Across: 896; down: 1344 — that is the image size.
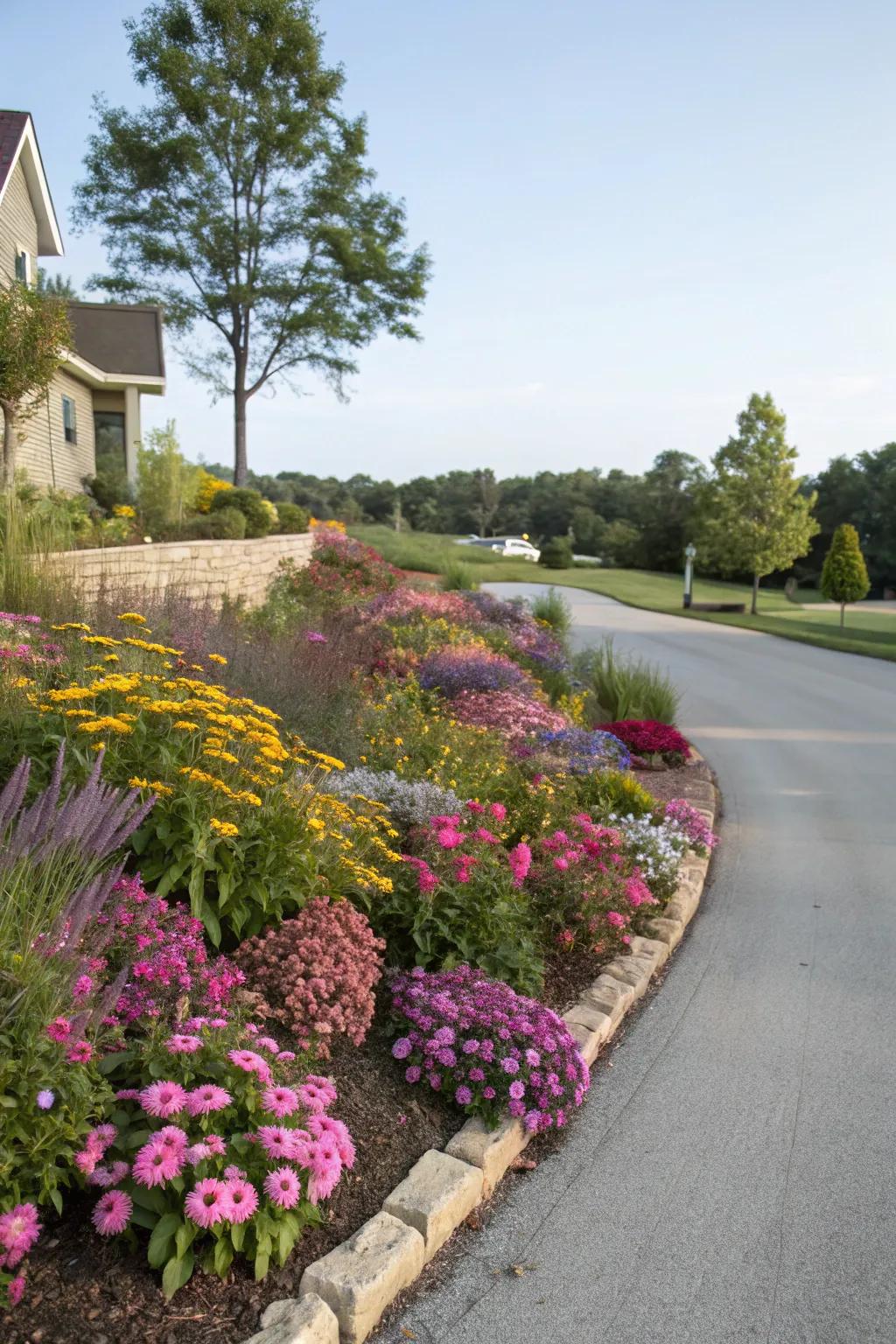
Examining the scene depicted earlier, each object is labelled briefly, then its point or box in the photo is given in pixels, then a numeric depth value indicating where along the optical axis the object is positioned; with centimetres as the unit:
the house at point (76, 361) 1647
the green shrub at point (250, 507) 1482
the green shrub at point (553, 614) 1345
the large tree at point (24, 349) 934
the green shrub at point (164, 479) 1377
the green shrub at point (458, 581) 1541
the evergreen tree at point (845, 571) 2445
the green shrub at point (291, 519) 1703
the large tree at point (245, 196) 2175
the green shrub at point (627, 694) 962
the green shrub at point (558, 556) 4106
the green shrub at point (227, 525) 1303
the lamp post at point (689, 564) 2561
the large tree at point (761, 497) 2800
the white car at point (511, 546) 4071
